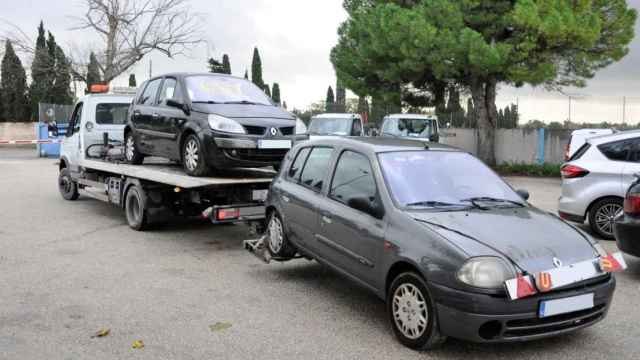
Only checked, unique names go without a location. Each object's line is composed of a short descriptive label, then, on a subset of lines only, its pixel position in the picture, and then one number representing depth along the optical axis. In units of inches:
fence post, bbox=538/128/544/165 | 904.9
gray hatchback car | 160.4
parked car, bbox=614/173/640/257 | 246.4
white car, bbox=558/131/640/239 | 337.7
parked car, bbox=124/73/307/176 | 315.9
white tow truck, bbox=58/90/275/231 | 315.6
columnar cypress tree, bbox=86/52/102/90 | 1098.7
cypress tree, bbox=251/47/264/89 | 2036.2
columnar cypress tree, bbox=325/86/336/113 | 2017.8
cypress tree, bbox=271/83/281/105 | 2184.3
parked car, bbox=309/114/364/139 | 729.6
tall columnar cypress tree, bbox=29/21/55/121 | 1477.6
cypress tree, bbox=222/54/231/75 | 1875.9
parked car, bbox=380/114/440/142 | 753.6
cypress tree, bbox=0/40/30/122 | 1556.1
